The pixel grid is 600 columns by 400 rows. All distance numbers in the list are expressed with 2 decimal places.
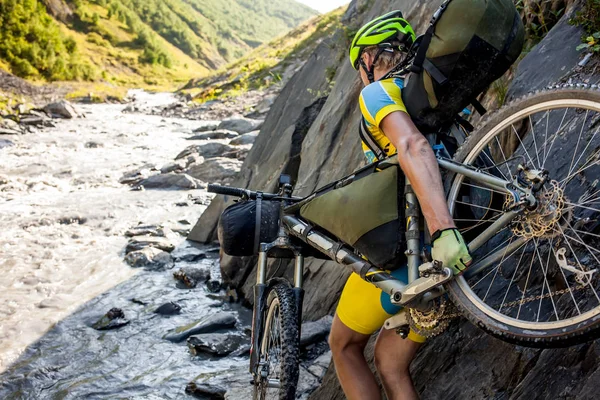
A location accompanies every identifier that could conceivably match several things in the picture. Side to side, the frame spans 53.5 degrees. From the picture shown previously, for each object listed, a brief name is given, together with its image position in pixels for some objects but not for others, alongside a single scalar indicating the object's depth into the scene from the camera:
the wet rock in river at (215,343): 7.25
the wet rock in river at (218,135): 25.53
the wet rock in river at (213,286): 9.54
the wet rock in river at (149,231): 12.77
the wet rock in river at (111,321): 8.27
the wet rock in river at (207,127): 29.10
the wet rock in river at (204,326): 7.84
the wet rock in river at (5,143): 23.10
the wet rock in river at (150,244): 11.73
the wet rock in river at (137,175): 18.24
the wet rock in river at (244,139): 21.95
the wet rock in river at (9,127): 25.71
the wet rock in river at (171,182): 17.25
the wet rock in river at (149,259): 10.86
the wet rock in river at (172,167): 19.22
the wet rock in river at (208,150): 21.25
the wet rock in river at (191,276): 9.90
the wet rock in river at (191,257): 11.14
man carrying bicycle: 2.98
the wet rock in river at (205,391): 5.98
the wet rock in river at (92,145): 24.29
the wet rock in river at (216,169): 17.16
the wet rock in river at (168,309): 8.73
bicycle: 2.72
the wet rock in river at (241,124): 26.04
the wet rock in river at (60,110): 32.31
